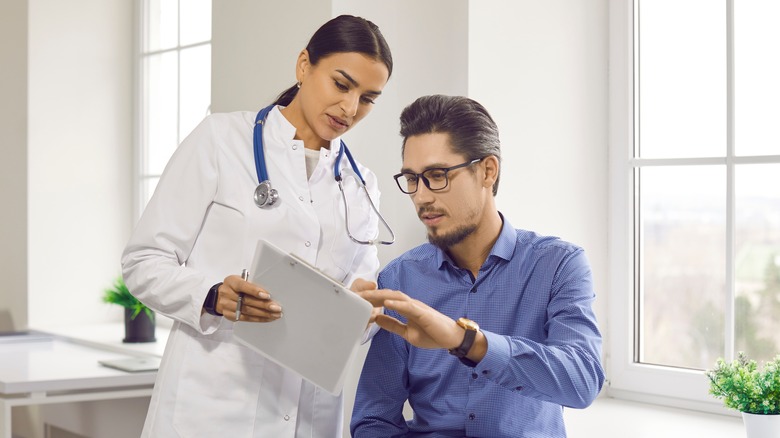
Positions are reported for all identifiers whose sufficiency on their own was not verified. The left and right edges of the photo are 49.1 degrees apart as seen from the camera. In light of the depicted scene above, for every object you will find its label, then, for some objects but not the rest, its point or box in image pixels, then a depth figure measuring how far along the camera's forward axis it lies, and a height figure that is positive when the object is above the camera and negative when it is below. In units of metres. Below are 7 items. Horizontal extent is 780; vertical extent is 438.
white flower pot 1.69 -0.41
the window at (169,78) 3.74 +0.63
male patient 1.55 -0.14
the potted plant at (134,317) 3.35 -0.40
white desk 2.52 -0.50
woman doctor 1.52 -0.03
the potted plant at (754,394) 1.70 -0.35
